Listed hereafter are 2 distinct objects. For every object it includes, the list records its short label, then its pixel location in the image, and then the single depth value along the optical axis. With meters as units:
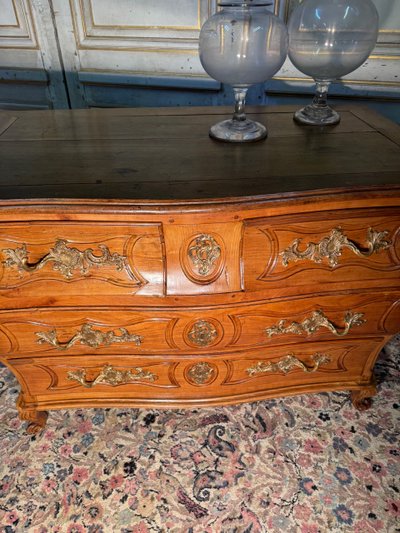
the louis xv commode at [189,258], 0.89
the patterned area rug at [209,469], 1.12
